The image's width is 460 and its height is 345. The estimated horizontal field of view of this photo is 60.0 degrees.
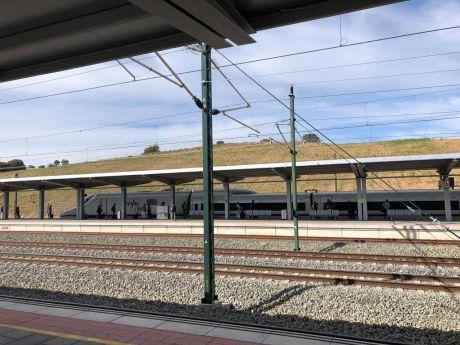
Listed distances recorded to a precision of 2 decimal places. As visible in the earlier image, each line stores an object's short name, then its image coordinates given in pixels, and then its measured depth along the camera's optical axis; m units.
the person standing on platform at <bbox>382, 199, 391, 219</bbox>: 27.51
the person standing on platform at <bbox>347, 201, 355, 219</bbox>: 29.77
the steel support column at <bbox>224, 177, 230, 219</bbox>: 29.44
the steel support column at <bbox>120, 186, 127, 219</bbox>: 32.42
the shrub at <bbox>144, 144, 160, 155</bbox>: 113.35
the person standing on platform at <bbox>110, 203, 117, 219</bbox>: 38.31
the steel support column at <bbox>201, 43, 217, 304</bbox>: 9.31
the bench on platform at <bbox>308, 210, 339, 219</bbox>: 29.81
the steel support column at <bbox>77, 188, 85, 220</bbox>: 35.03
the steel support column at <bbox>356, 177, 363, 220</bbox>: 24.94
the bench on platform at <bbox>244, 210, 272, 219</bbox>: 32.59
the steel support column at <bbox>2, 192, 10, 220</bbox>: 38.22
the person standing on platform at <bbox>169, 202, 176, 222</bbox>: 28.95
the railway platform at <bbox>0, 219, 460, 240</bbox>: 19.28
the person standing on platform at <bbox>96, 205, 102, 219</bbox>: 36.81
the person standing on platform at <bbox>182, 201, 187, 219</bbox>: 34.19
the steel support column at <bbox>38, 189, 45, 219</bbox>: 36.97
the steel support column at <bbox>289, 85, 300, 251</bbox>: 16.50
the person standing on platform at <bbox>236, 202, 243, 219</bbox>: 31.46
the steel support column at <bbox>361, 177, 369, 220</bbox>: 24.64
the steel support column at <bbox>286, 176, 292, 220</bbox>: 26.75
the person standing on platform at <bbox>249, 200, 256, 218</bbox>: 33.10
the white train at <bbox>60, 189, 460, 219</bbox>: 28.58
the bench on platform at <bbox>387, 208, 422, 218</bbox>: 28.40
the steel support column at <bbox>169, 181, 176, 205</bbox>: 30.84
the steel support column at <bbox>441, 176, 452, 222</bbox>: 22.69
